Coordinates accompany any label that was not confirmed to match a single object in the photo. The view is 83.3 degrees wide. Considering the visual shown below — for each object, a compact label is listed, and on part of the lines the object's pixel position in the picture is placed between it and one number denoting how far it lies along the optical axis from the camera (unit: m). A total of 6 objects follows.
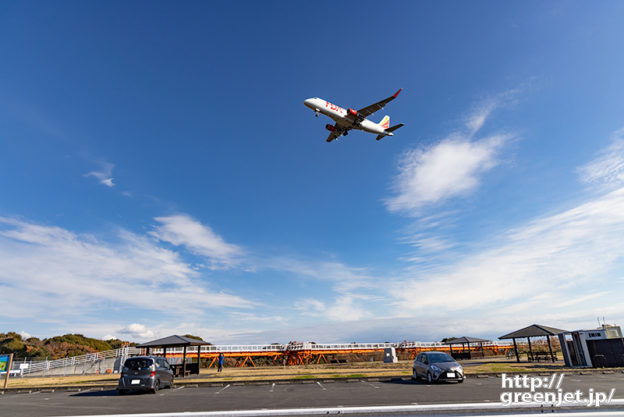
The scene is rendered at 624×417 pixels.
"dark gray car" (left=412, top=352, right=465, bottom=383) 13.48
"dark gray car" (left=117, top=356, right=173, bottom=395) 13.43
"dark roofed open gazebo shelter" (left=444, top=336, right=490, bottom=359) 32.50
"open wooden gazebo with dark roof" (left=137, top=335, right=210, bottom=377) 21.34
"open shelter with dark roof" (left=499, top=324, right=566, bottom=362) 24.09
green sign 17.14
